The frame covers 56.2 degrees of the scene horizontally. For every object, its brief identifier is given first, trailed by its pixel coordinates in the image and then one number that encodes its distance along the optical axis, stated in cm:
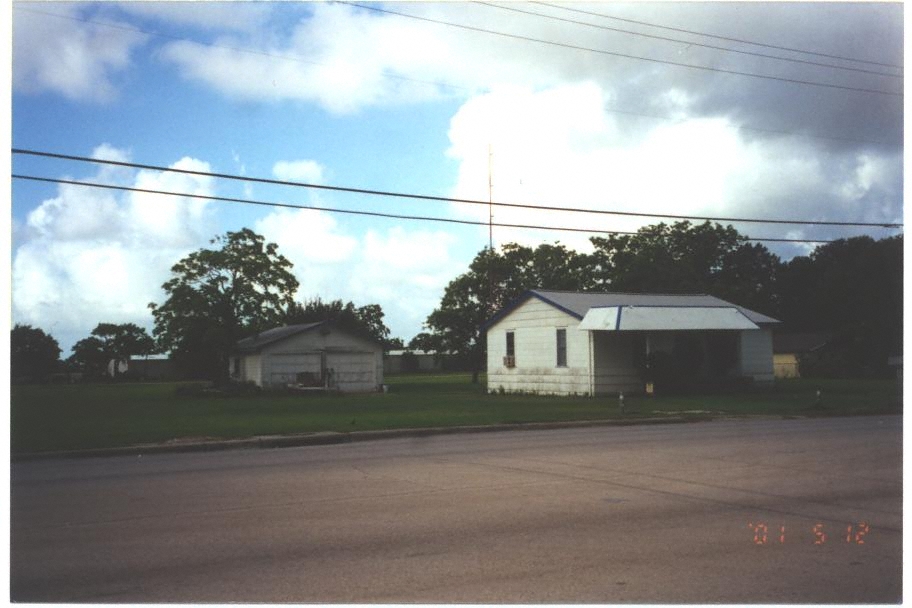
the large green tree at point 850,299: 6506
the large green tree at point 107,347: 8338
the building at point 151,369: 8179
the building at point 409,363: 10388
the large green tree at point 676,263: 6769
